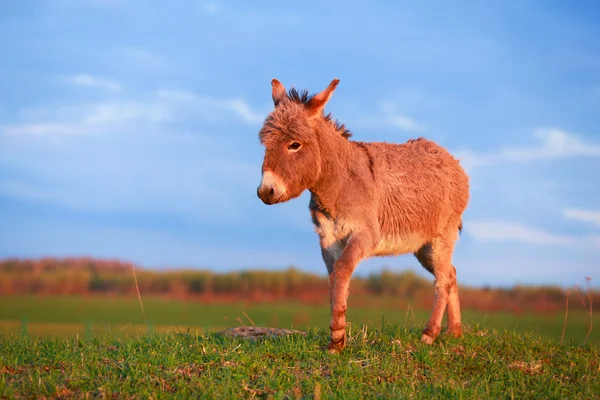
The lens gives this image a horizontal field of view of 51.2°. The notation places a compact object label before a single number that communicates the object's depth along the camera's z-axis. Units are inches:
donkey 363.6
